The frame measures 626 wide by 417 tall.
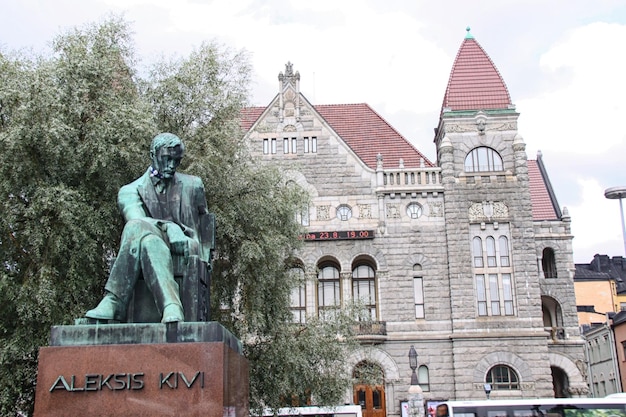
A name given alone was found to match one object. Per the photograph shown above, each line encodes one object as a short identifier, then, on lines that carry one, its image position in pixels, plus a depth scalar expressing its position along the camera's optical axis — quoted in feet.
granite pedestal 22.18
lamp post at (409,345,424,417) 93.91
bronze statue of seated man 23.75
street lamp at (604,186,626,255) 74.49
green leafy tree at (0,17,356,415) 47.96
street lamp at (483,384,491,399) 94.84
